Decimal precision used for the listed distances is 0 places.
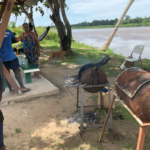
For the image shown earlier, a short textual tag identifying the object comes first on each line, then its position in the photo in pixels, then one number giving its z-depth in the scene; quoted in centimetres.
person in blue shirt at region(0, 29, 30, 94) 335
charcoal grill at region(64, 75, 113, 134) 256
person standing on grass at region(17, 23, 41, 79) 427
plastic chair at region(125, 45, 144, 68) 607
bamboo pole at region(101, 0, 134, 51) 985
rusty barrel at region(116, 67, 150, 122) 147
